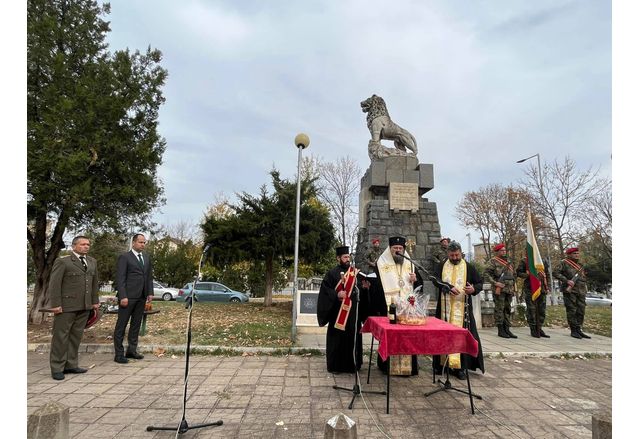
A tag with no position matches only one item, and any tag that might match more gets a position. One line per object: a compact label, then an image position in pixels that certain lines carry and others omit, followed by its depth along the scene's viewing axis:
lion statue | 12.23
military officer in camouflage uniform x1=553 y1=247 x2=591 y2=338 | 8.77
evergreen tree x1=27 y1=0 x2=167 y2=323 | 7.81
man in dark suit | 6.10
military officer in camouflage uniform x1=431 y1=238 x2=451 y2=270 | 10.12
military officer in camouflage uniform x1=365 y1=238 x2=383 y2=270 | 10.41
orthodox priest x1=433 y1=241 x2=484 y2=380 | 5.43
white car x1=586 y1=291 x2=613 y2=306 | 31.28
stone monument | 11.24
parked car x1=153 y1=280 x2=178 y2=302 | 24.17
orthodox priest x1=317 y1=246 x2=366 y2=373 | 5.55
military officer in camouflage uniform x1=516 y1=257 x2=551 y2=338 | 8.78
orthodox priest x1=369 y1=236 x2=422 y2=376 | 5.32
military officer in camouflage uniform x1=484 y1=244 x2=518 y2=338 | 8.62
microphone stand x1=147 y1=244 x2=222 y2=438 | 3.44
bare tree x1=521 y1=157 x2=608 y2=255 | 22.06
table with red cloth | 4.01
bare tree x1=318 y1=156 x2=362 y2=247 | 25.49
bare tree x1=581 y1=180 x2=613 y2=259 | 20.41
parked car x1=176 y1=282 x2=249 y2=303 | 21.84
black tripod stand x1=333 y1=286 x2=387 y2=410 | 4.35
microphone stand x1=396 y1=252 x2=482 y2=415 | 4.66
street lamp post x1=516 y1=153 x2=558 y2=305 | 22.88
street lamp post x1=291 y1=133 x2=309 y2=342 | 7.66
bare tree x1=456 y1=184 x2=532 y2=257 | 25.77
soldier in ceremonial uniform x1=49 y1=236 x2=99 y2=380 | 5.25
